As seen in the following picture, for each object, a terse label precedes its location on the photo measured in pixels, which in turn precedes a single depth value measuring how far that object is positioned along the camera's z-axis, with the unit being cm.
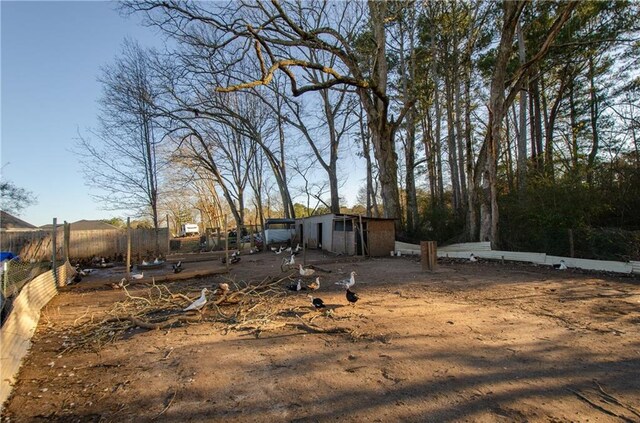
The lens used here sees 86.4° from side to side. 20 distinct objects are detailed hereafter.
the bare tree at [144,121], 2173
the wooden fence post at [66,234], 1102
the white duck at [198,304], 596
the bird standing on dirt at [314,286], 775
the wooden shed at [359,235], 1648
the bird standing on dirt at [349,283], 775
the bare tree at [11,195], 2359
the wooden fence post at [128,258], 999
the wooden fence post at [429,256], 1085
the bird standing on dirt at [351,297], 637
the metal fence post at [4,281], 559
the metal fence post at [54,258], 908
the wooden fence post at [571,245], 1066
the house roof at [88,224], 3117
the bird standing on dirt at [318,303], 605
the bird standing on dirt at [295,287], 806
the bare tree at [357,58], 1235
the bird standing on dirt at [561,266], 1008
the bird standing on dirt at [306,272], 975
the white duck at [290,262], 1202
